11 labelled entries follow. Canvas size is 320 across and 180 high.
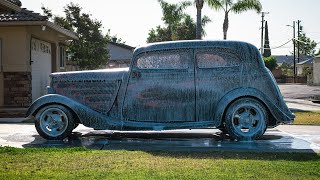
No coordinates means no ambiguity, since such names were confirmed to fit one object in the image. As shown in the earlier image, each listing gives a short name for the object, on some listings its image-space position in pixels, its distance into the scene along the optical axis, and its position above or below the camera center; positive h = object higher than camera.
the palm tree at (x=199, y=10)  25.57 +3.77
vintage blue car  7.92 -0.30
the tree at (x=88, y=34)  38.91 +3.87
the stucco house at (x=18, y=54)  14.92 +0.82
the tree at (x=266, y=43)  86.64 +6.69
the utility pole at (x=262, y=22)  68.96 +8.36
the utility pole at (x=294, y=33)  71.10 +7.37
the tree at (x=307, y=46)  82.50 +5.82
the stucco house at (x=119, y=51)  51.34 +3.04
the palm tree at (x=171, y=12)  29.61 +4.23
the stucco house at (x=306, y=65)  74.03 +2.10
